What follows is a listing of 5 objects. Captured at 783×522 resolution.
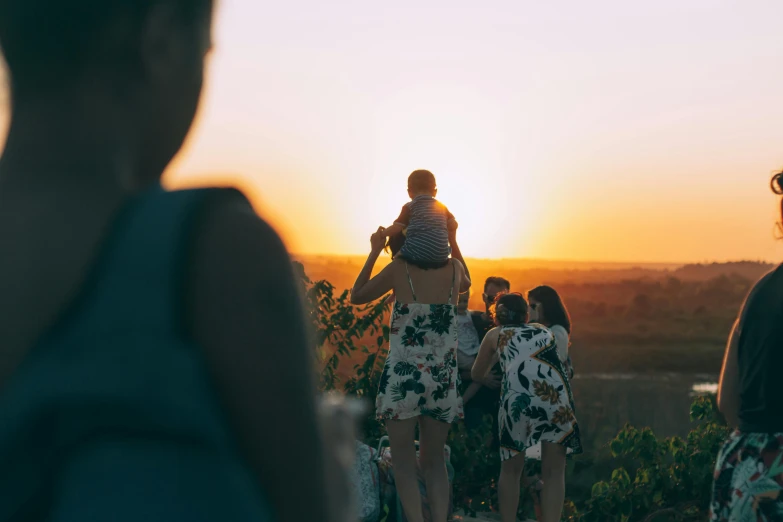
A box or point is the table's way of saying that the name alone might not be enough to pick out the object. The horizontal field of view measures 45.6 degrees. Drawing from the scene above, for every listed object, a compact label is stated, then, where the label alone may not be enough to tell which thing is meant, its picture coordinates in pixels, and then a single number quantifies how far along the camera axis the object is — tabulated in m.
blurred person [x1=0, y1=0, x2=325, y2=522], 0.89
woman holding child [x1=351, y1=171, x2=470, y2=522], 5.72
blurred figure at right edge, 2.90
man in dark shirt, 7.37
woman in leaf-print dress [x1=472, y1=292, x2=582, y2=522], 6.04
